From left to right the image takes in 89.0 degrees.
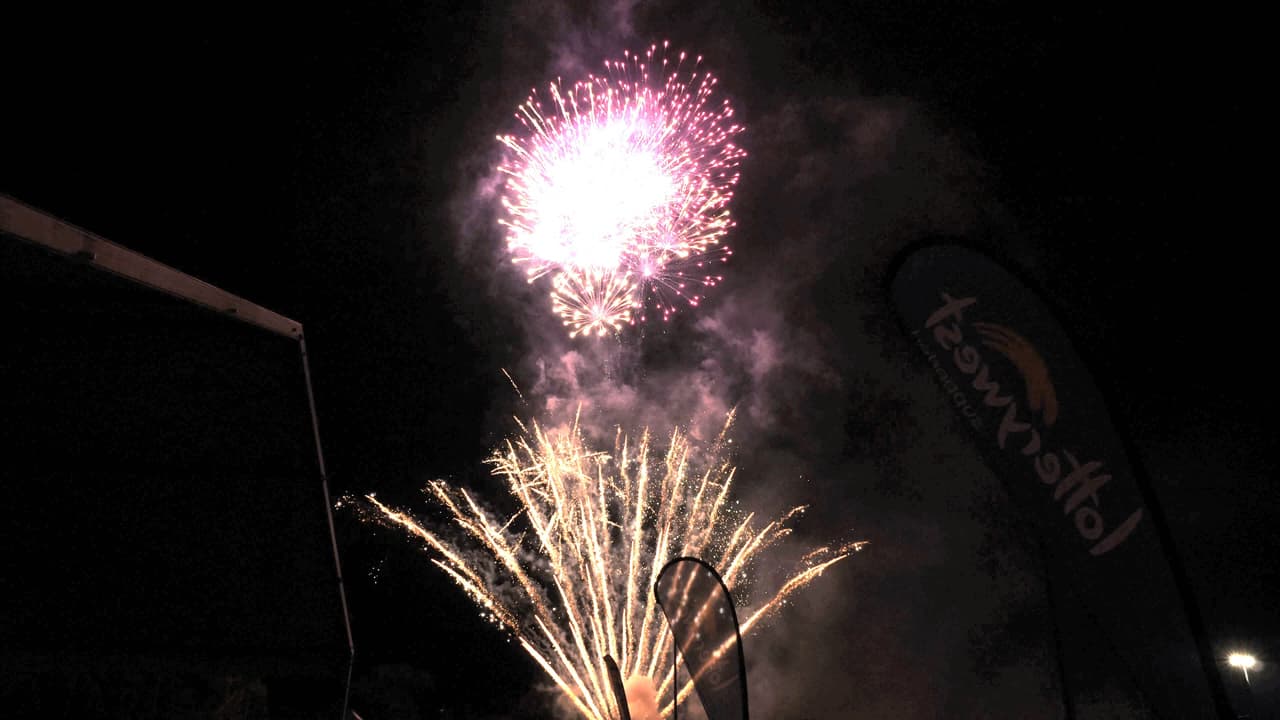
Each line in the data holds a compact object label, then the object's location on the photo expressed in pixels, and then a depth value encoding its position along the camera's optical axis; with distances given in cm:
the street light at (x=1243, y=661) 1333
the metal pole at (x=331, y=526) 321
